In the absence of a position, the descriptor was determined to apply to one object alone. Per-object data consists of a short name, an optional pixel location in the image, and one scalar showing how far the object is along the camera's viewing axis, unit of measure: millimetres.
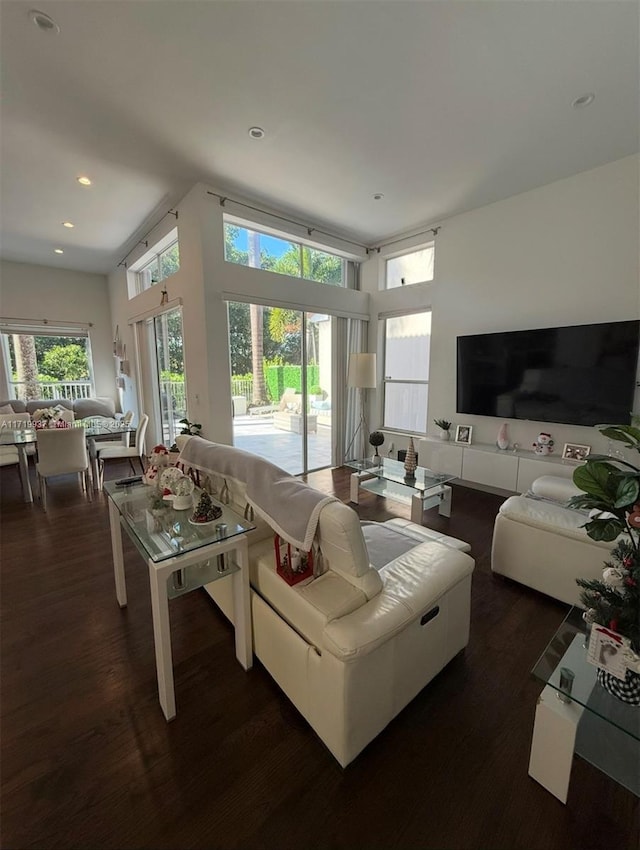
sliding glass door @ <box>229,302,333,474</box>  4031
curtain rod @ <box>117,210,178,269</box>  3942
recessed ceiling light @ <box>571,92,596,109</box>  2311
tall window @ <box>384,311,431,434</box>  4758
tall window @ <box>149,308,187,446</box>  4453
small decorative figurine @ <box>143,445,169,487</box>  1974
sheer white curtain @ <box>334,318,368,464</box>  5027
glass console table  1367
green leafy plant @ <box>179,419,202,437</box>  3664
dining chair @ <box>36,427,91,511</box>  3580
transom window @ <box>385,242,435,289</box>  4582
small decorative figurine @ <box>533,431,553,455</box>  3545
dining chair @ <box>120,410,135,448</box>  4667
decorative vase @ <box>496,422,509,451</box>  3812
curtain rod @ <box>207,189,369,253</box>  3482
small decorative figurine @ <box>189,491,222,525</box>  1656
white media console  3379
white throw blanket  1320
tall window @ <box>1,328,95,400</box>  6094
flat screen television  3059
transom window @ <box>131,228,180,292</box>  4426
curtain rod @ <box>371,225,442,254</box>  4293
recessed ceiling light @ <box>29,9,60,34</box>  1751
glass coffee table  3068
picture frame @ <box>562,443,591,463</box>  3334
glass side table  1077
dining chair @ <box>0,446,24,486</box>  3764
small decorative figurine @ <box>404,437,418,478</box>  3377
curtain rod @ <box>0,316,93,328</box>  5836
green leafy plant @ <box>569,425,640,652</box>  1025
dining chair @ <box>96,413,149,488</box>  4258
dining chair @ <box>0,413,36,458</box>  4543
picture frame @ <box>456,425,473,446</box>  4148
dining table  3697
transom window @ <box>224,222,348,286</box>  3875
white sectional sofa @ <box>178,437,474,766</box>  1155
